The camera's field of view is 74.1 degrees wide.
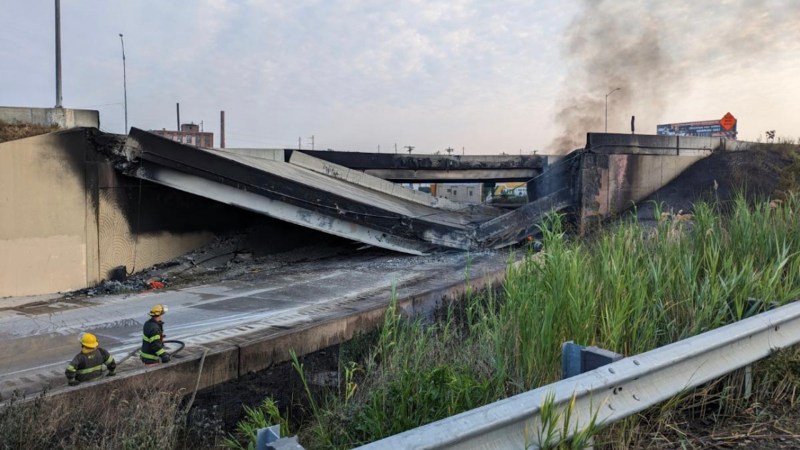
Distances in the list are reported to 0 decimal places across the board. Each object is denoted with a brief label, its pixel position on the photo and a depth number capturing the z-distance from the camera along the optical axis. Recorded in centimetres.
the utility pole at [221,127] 4559
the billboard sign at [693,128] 5905
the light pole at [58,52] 1730
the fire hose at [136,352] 546
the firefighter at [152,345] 527
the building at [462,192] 4894
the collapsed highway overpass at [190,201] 966
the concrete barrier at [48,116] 1602
